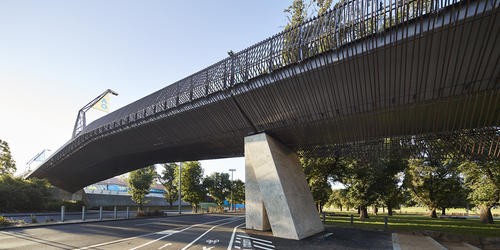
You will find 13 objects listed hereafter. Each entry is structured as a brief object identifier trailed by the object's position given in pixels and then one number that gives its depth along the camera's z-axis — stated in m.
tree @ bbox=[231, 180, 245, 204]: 60.69
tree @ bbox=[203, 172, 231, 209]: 49.22
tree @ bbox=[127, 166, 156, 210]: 33.31
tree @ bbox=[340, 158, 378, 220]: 23.42
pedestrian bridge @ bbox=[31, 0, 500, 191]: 8.88
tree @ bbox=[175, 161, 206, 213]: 43.00
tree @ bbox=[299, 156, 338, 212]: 24.34
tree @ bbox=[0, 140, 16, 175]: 37.66
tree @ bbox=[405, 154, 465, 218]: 30.11
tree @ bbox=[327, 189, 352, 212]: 48.30
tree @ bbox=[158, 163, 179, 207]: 50.28
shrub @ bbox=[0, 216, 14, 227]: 16.81
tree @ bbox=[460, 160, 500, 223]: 19.86
